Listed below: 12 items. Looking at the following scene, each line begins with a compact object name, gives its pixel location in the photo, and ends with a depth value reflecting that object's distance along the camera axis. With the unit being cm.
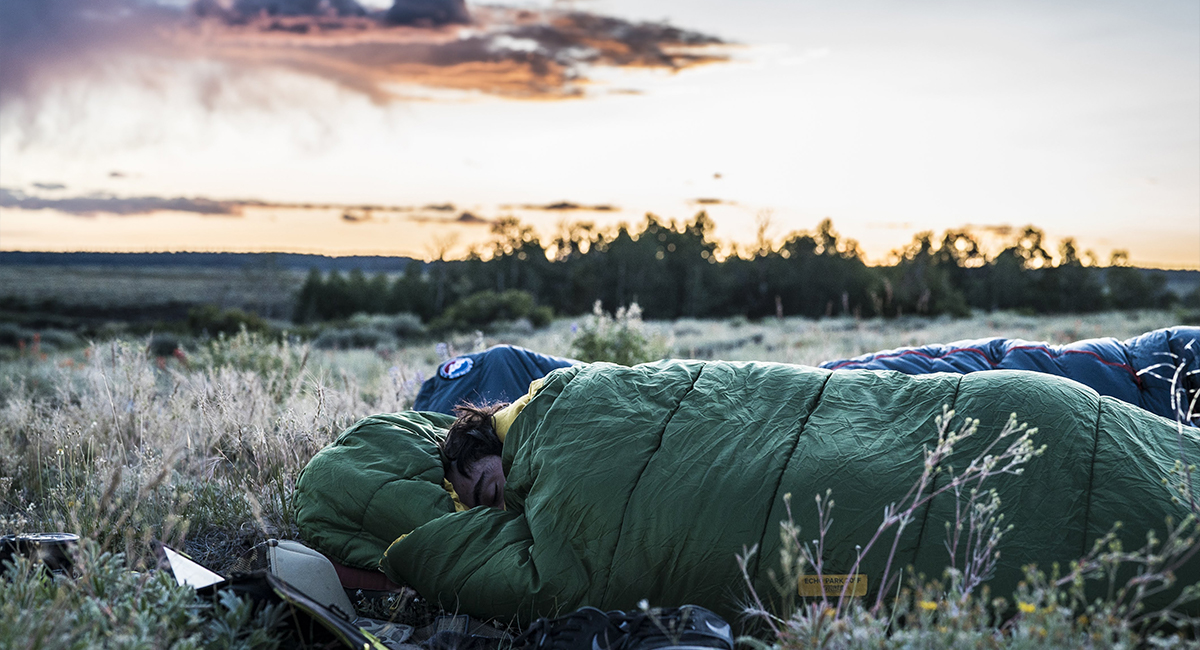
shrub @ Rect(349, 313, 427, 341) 2291
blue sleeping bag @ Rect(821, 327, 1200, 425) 380
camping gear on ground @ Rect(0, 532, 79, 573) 237
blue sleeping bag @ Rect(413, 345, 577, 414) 446
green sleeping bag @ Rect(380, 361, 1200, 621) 223
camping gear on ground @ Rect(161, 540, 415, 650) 207
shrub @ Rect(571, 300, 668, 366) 779
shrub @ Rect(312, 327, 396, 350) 2022
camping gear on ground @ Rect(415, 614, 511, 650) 259
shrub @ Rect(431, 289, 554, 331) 2665
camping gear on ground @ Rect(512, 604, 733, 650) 204
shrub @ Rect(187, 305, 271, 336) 2286
